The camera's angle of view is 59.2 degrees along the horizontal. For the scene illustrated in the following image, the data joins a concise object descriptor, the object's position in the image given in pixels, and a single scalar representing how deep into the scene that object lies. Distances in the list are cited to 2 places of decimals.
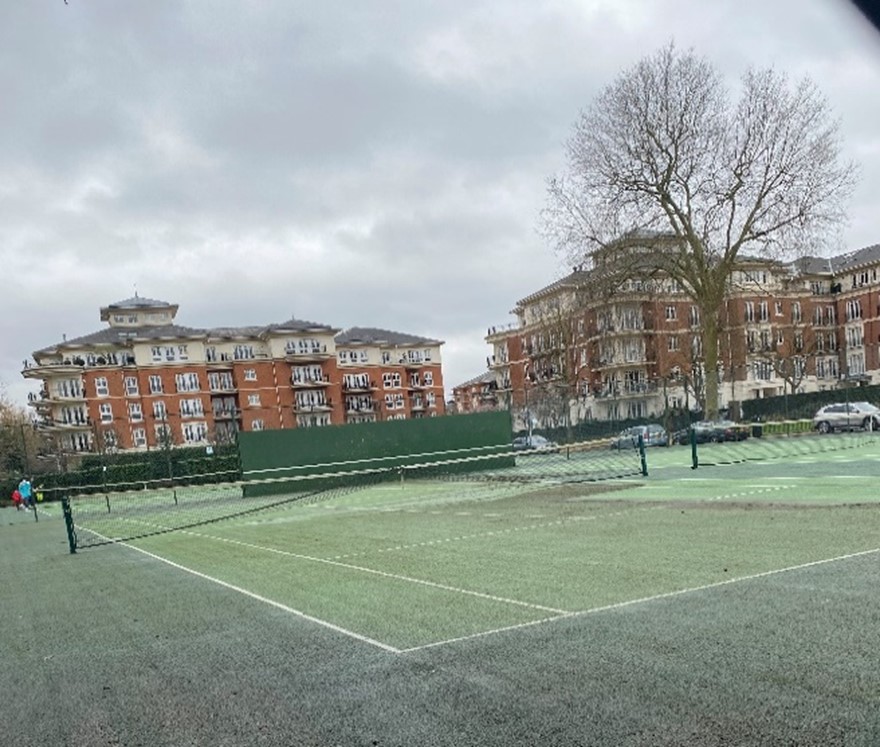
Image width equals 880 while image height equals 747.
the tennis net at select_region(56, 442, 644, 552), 22.34
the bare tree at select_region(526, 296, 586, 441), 59.75
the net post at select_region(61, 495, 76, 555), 16.20
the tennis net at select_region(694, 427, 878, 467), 24.80
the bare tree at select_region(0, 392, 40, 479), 59.32
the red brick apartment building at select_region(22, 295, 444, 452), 74.56
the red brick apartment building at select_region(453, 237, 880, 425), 63.84
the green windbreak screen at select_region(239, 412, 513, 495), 30.86
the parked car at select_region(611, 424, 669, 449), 41.39
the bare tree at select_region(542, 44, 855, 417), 34.59
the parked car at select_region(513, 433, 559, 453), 45.19
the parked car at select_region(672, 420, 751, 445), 36.30
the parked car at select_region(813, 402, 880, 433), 35.50
